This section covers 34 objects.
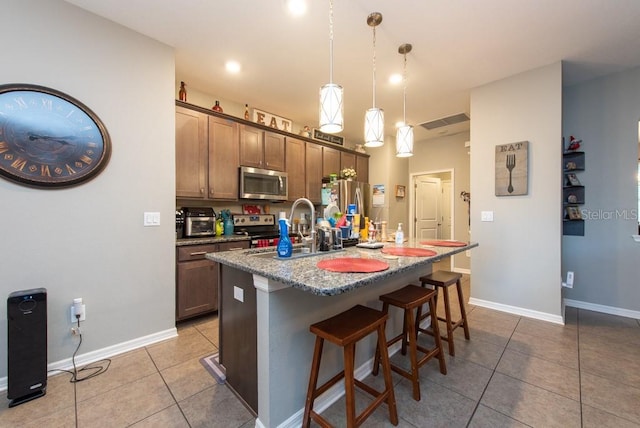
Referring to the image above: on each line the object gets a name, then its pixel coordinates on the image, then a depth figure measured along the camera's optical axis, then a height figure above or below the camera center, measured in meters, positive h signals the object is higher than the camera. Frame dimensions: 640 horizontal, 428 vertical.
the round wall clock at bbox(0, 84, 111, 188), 1.70 +0.51
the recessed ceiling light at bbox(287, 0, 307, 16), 1.94 +1.54
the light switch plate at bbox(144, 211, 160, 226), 2.29 -0.06
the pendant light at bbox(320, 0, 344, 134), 1.73 +0.70
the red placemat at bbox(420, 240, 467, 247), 2.20 -0.28
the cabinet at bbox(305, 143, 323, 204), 4.26 +0.63
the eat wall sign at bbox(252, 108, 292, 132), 3.77 +1.35
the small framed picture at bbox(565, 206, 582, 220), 3.12 -0.03
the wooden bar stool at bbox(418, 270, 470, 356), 2.12 -0.63
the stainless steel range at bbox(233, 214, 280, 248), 3.36 -0.24
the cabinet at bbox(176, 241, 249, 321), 2.62 -0.73
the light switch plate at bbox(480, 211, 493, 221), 3.16 -0.06
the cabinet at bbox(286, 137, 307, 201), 3.99 +0.68
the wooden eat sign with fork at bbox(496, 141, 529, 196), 2.89 +0.48
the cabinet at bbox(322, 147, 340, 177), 4.52 +0.88
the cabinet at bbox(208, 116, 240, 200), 3.10 +0.63
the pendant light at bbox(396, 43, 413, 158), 2.30 +0.61
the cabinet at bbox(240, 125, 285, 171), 3.42 +0.86
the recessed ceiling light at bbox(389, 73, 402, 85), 2.96 +1.52
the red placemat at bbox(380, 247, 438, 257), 1.78 -0.29
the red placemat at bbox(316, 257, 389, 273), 1.31 -0.29
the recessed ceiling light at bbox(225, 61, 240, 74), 2.74 +1.53
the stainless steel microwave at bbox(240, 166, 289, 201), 3.38 +0.37
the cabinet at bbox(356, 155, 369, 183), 5.20 +0.87
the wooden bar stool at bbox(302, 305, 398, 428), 1.23 -0.70
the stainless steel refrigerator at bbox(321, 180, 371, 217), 4.41 +0.34
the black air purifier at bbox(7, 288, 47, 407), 1.56 -0.81
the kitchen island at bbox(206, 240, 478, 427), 1.24 -0.60
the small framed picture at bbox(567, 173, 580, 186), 3.12 +0.37
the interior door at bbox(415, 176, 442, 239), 5.67 +0.11
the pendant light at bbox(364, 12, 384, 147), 2.05 +0.68
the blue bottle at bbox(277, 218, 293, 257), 1.57 -0.20
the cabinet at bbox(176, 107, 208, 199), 2.82 +0.64
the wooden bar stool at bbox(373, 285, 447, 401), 1.62 -0.69
